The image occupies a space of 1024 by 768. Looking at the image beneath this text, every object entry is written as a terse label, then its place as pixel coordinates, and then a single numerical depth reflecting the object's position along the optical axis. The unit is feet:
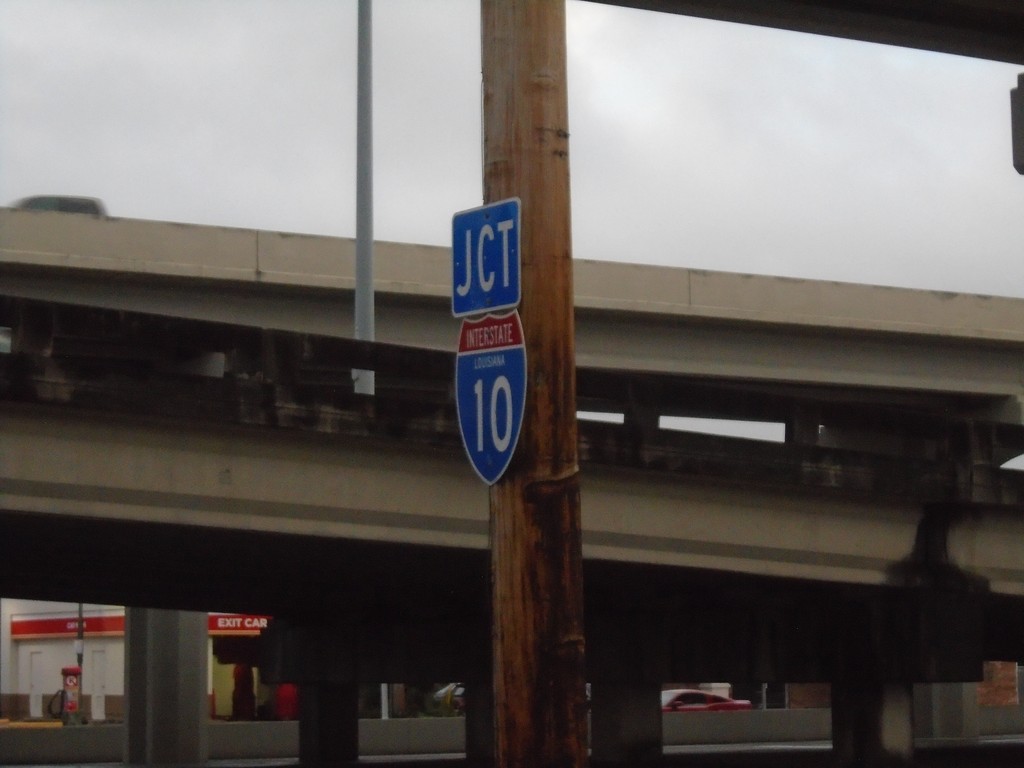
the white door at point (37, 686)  217.56
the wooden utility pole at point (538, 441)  21.94
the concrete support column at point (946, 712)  145.38
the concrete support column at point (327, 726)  98.32
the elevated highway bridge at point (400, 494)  50.34
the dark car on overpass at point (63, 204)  137.27
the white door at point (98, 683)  204.85
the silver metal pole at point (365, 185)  72.38
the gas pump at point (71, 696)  174.09
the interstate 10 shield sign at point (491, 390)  22.54
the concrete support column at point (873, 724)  72.95
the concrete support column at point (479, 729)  96.94
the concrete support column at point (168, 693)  103.96
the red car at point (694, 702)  173.37
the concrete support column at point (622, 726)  83.56
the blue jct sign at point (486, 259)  22.77
